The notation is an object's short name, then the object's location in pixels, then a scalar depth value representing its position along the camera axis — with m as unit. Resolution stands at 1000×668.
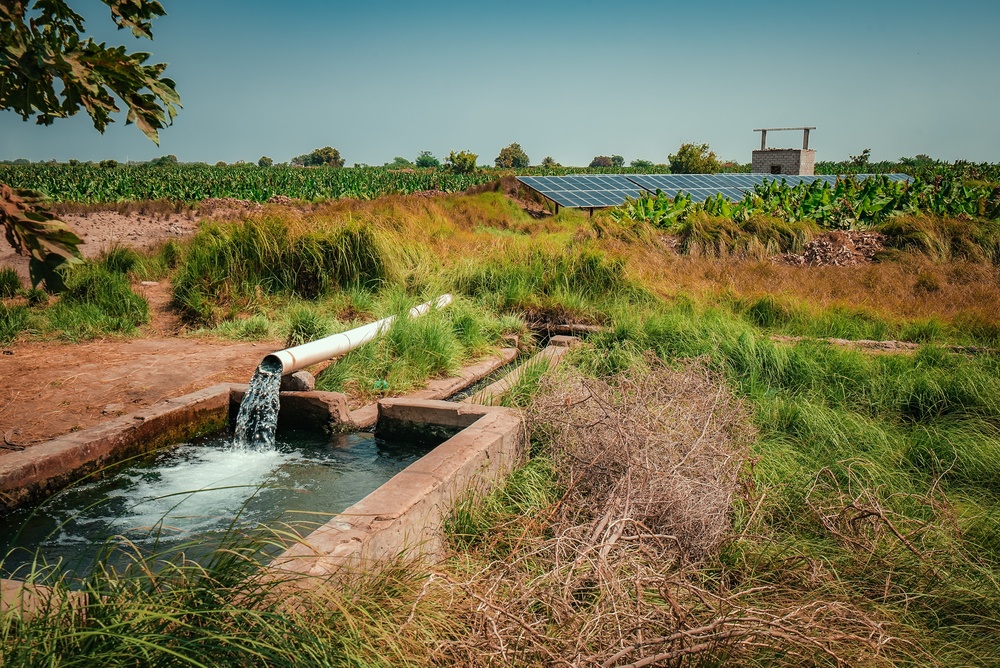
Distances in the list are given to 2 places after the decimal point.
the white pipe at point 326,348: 5.45
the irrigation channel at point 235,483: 3.59
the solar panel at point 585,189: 18.33
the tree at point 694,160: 44.41
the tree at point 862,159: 50.94
